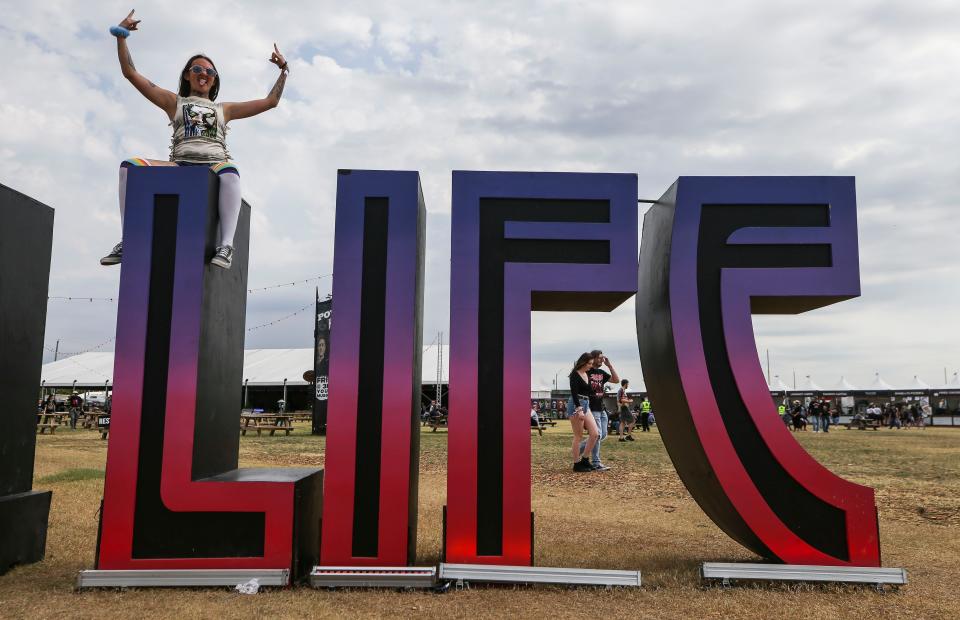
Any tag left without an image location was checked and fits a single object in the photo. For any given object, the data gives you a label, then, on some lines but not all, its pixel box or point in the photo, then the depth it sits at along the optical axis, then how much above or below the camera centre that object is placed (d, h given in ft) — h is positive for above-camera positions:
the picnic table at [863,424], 94.80 -4.74
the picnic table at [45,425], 63.96 -4.57
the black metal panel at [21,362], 14.44 +0.39
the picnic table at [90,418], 73.15 -4.37
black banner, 64.90 +2.20
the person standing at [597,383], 31.45 +0.24
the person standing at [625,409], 53.54 -1.70
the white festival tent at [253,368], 105.81 +2.44
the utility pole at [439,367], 80.74 +2.37
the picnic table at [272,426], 62.01 -3.89
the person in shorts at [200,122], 14.23 +5.63
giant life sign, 13.01 +0.46
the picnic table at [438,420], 67.25 -3.50
